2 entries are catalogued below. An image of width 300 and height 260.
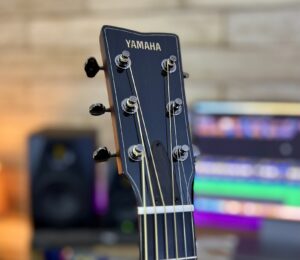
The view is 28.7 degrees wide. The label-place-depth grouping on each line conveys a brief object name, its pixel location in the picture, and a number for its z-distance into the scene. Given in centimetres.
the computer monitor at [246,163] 161
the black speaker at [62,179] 183
